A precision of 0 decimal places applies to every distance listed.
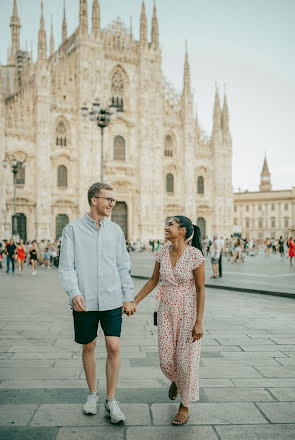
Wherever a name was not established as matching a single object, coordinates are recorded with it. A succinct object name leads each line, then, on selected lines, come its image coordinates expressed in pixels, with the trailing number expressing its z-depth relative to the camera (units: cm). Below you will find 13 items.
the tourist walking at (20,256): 1767
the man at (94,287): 327
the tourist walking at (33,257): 1738
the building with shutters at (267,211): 8138
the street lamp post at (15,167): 2672
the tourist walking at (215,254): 1352
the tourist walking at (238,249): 2202
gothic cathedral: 3478
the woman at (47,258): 2192
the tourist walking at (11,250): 1794
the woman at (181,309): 330
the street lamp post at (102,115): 1764
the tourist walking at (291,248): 1911
